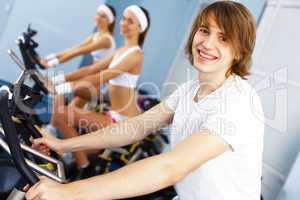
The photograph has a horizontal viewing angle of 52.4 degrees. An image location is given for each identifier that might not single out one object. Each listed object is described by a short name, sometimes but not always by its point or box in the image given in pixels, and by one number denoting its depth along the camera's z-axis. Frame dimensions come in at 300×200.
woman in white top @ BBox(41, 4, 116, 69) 3.10
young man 0.81
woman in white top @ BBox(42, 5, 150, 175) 2.39
